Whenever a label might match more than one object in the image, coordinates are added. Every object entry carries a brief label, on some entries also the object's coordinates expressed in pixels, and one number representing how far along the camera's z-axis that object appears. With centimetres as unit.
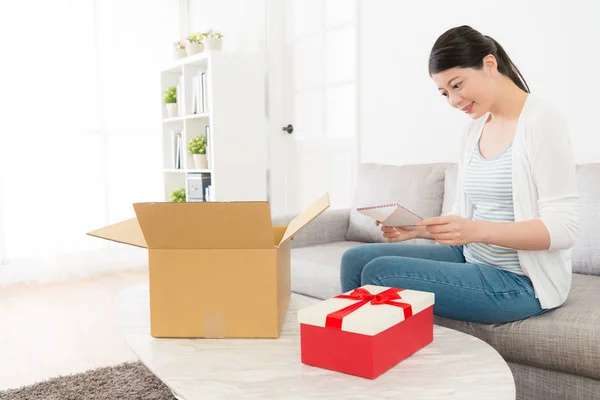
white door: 342
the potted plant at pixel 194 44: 396
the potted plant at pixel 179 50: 413
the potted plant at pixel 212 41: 380
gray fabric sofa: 139
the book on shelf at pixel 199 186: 396
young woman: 134
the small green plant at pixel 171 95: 422
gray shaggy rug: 189
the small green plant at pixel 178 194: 426
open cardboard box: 116
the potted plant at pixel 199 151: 395
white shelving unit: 376
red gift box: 100
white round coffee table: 94
